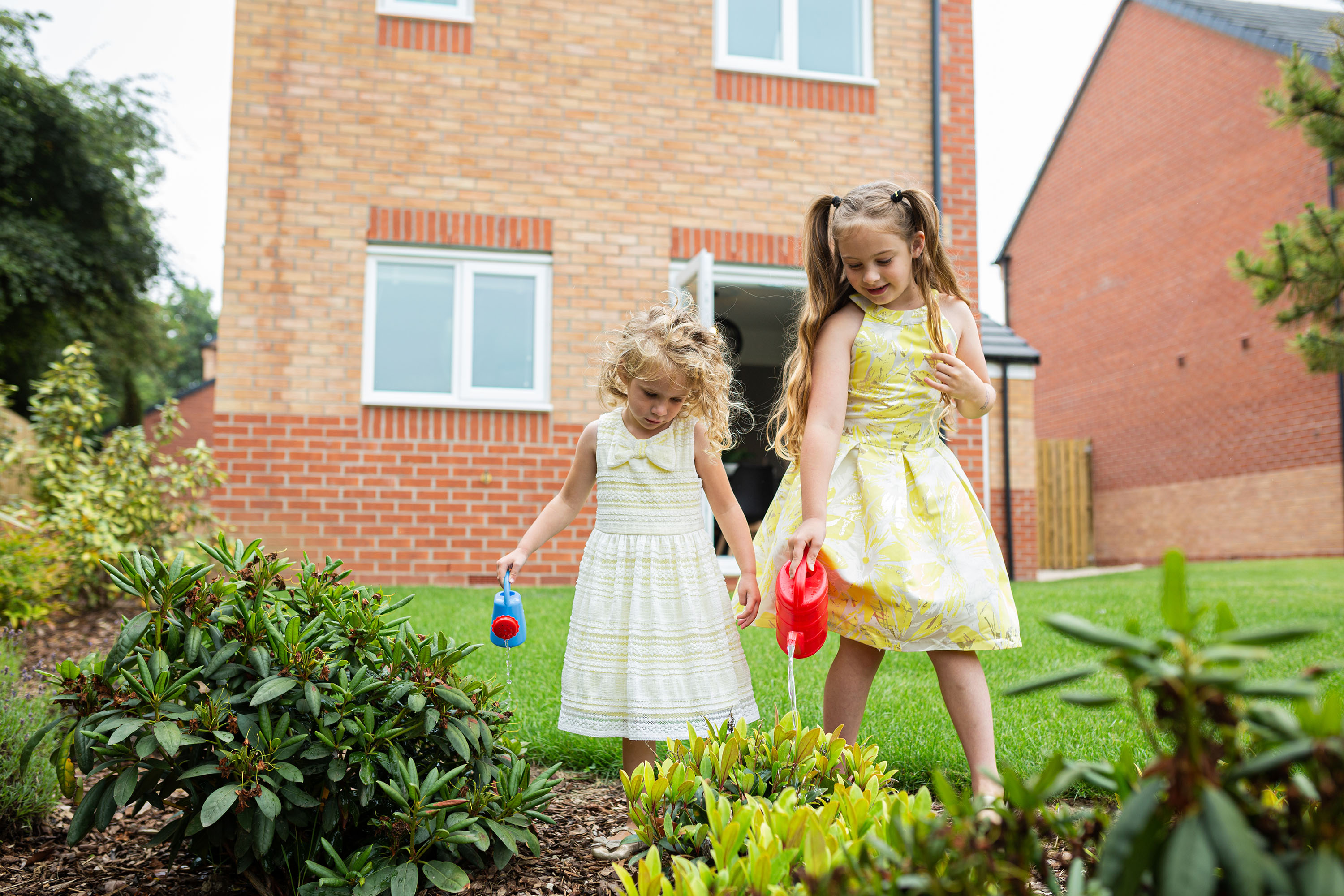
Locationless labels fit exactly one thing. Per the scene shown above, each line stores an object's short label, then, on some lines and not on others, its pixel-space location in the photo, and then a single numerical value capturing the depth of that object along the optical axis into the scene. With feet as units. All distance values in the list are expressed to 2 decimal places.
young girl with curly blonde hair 8.40
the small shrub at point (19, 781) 7.97
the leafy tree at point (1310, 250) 18.99
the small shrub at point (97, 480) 19.06
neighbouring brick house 43.75
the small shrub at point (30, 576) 16.71
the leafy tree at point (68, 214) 52.06
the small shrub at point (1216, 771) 2.37
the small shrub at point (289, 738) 5.82
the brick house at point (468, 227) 22.44
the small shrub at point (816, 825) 3.11
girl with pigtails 7.70
